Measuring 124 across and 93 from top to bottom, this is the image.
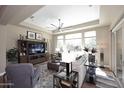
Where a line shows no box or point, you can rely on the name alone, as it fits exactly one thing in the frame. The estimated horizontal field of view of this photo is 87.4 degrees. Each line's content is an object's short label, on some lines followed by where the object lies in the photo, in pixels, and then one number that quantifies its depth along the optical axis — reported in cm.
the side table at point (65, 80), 158
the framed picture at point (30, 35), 424
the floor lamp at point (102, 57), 399
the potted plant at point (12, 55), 329
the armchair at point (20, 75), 158
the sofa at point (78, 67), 180
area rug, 192
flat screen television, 413
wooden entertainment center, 376
